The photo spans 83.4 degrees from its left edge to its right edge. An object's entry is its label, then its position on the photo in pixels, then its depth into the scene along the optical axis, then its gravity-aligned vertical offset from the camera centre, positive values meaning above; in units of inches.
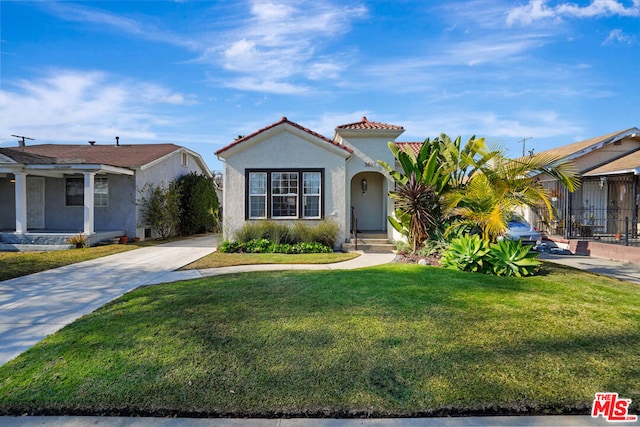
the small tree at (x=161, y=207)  716.7 +9.2
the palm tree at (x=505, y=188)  354.6 +24.1
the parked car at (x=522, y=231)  609.6 -32.7
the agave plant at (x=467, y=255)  336.2 -41.3
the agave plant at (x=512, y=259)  326.0 -44.0
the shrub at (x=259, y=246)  529.0 -51.3
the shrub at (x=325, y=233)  549.0 -32.8
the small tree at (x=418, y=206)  438.9 +7.2
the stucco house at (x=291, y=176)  571.5 +57.2
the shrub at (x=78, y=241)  579.6 -48.0
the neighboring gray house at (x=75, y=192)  599.2 +37.4
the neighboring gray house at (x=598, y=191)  647.8 +40.9
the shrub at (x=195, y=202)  852.6 +22.5
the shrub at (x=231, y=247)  532.5 -52.9
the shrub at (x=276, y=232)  551.2 -31.4
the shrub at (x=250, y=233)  550.9 -33.0
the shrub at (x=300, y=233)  548.7 -32.7
